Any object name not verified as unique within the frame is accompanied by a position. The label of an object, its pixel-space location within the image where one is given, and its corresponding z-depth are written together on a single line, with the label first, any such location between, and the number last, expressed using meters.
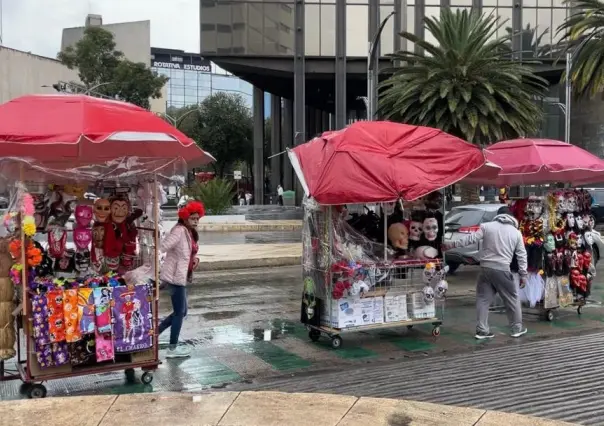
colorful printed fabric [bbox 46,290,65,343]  5.57
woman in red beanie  6.82
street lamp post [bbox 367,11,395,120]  22.94
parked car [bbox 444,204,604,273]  12.90
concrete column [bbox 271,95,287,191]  51.19
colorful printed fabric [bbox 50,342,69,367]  5.68
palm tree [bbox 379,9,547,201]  20.94
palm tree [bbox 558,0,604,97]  24.79
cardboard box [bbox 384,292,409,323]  7.69
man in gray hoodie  7.77
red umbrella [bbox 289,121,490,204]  6.72
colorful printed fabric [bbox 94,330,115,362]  5.79
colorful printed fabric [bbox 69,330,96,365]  5.82
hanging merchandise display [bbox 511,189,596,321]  8.94
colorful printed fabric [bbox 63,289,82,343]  5.61
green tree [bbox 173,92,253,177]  60.38
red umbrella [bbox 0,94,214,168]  5.21
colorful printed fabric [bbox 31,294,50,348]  5.54
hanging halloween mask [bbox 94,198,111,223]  6.26
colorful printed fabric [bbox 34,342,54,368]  5.62
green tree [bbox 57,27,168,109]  43.88
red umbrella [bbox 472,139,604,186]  8.90
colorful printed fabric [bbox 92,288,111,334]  5.75
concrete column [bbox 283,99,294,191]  49.22
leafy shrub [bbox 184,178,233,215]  29.83
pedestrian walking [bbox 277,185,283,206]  45.53
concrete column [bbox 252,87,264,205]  47.47
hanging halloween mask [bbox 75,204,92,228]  6.14
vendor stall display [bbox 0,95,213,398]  5.46
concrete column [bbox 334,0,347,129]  39.41
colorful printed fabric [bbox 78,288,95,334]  5.67
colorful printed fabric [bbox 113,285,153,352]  5.89
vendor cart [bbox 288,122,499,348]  6.81
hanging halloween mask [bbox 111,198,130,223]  6.34
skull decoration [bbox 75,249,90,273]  6.12
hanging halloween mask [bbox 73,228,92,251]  6.08
